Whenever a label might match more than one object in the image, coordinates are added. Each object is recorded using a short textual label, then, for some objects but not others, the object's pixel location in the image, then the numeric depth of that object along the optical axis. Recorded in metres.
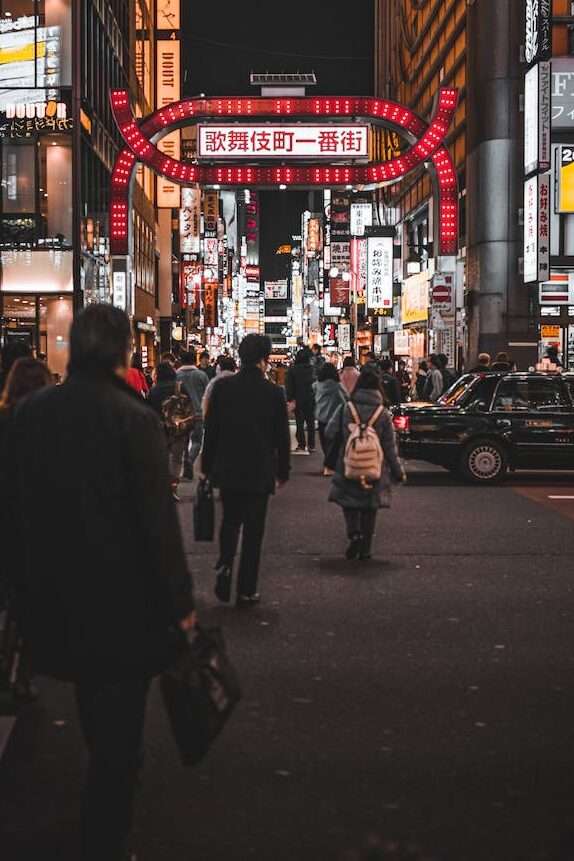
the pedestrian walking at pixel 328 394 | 20.30
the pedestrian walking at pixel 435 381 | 27.34
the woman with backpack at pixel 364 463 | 11.41
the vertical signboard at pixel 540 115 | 34.03
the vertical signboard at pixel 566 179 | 39.72
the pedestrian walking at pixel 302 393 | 25.30
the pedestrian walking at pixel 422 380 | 29.00
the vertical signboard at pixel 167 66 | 55.50
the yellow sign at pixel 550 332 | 41.59
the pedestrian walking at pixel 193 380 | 18.98
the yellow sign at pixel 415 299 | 55.91
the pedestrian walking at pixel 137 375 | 18.84
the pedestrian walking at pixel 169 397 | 17.41
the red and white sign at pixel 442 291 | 32.31
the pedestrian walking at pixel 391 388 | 25.44
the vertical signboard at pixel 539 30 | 33.94
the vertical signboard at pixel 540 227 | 34.91
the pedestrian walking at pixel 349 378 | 21.83
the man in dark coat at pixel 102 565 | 3.84
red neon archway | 30.67
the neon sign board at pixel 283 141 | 31.05
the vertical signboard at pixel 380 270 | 59.81
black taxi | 18.78
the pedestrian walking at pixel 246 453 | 9.15
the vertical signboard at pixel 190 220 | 75.25
